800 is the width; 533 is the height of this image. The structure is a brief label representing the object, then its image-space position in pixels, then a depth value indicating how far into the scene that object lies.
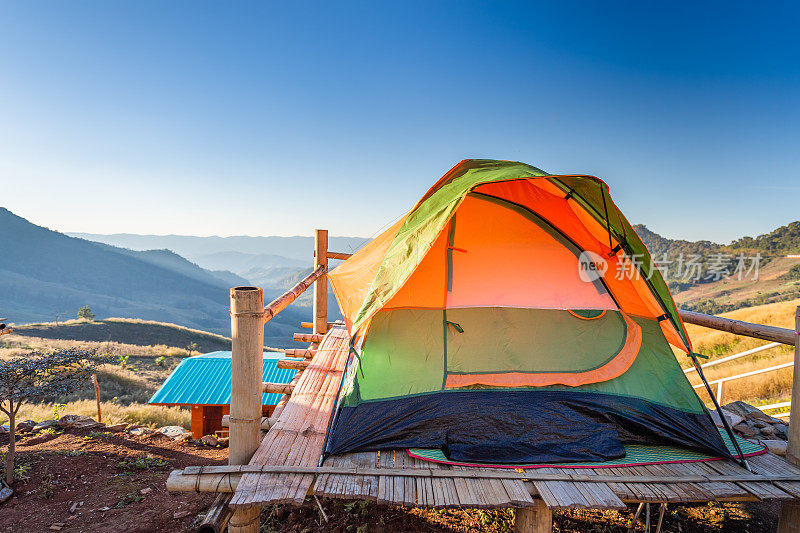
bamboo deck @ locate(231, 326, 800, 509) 2.27
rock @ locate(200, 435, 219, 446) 7.34
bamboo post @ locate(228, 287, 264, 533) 2.50
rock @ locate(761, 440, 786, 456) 2.95
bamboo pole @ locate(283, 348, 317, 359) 4.90
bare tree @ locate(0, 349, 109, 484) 5.65
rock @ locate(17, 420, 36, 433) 7.10
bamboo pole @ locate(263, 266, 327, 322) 3.01
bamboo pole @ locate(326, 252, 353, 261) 6.09
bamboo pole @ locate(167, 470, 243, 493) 2.39
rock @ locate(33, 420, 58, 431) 7.30
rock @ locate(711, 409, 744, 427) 4.16
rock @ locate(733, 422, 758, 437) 3.94
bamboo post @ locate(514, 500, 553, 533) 2.38
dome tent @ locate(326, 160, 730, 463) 2.94
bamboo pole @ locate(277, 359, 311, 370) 4.66
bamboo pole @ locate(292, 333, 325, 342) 5.86
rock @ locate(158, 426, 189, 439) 7.98
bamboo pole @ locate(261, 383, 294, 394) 3.94
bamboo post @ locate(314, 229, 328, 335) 6.08
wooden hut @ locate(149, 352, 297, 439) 8.52
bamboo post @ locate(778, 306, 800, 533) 2.63
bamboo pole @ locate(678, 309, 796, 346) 3.08
